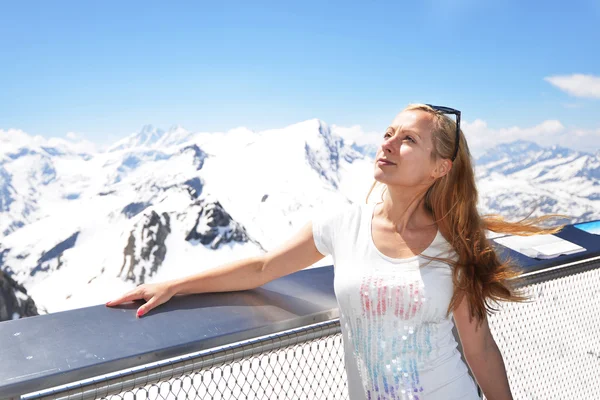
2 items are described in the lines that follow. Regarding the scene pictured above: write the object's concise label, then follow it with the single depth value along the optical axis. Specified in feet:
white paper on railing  8.26
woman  6.26
